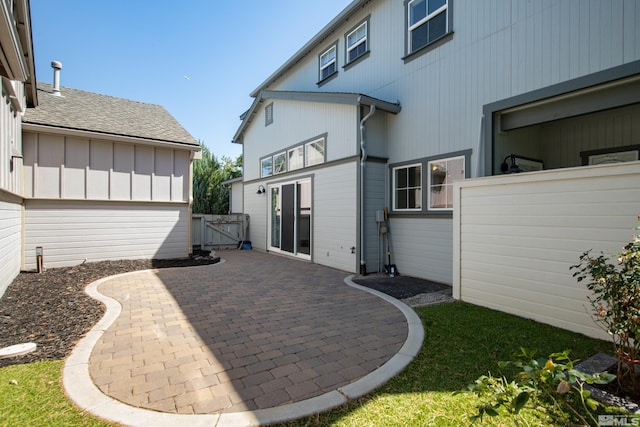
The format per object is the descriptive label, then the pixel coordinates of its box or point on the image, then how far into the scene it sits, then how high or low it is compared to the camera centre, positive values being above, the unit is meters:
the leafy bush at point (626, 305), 2.25 -0.68
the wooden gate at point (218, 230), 12.88 -0.71
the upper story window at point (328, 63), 9.86 +5.10
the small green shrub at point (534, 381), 1.37 -0.81
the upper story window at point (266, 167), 12.24 +1.96
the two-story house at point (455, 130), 4.43 +1.84
